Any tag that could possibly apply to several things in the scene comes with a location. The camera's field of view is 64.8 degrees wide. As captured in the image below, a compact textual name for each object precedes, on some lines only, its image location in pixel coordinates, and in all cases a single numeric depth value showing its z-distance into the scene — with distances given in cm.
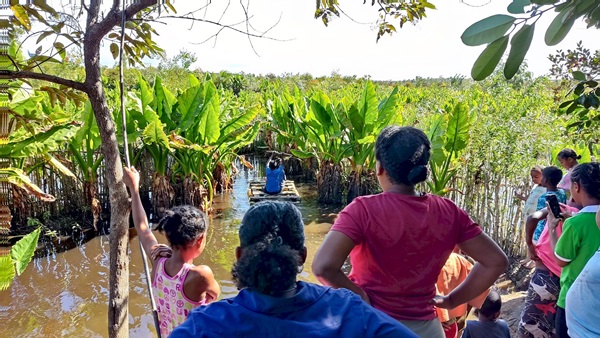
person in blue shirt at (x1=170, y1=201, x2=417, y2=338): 109
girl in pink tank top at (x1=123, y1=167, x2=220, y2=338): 206
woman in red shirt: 174
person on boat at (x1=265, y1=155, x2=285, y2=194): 941
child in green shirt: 246
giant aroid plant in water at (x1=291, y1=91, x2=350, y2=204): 938
